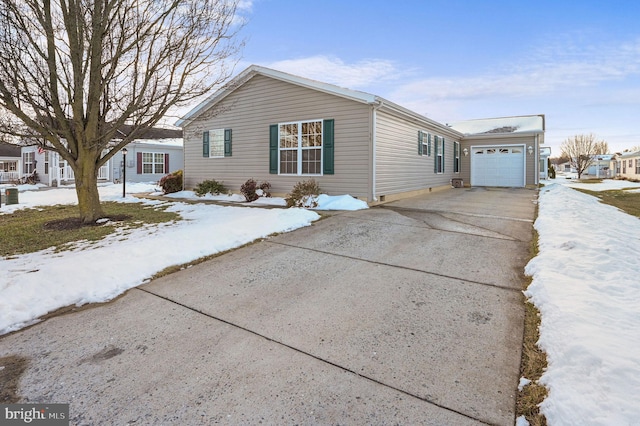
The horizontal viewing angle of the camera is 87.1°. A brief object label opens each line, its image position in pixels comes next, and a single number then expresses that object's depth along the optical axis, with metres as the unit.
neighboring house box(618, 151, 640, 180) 32.81
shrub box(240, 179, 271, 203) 11.21
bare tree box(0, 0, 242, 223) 6.87
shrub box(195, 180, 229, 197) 12.70
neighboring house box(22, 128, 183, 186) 21.38
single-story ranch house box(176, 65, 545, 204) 9.81
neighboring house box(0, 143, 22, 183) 27.20
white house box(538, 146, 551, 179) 31.39
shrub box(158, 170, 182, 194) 14.23
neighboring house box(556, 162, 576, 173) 75.60
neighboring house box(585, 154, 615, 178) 47.87
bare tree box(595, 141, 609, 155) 40.84
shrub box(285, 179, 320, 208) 9.45
